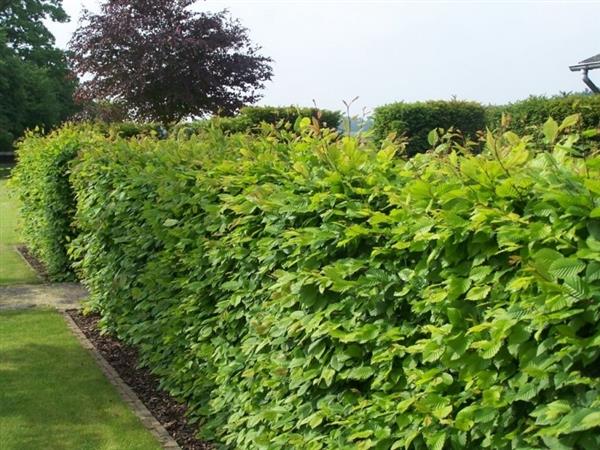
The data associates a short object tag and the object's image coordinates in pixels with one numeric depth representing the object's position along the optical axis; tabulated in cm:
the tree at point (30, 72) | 4650
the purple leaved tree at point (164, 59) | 3238
